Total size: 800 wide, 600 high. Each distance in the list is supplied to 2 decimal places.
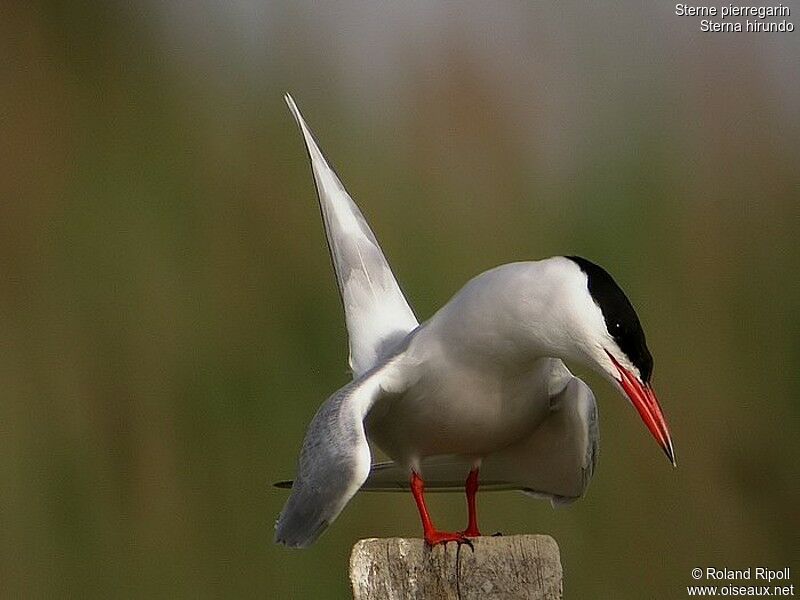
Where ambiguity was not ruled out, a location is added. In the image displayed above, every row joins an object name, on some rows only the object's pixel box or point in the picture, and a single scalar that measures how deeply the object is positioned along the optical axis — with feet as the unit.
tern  17.40
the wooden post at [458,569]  16.33
